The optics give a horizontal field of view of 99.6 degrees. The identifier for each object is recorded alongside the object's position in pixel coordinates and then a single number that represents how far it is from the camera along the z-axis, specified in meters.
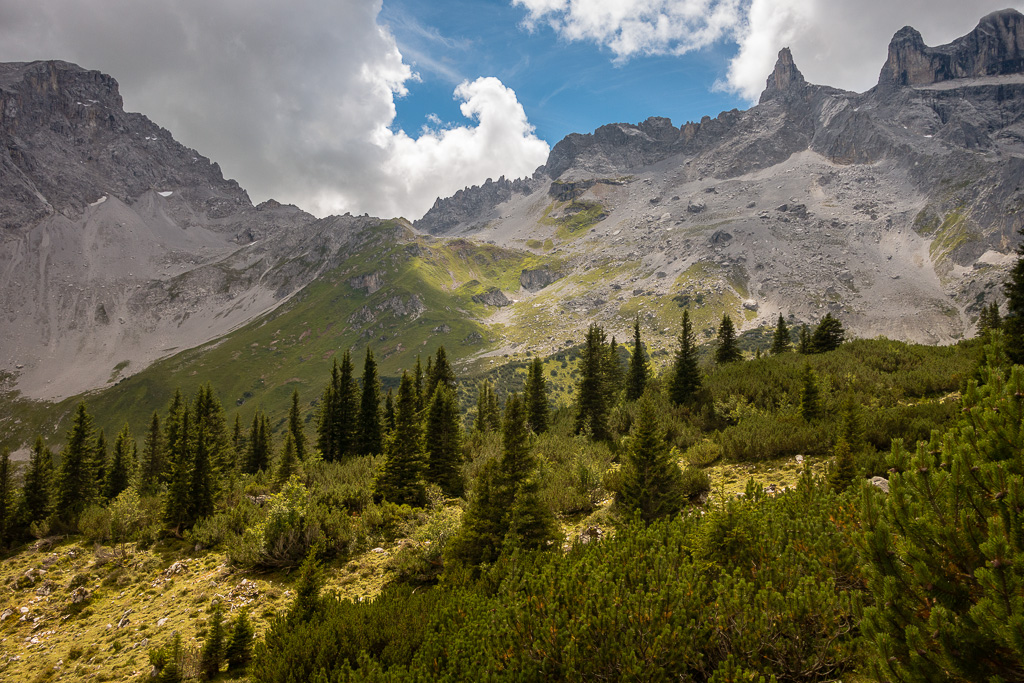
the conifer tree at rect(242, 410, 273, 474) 49.00
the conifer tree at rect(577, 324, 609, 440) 35.56
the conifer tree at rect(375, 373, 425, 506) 21.48
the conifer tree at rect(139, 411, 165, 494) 46.59
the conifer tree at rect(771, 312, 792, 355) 57.50
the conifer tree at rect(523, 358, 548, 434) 42.72
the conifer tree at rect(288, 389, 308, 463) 52.71
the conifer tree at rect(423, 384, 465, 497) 25.19
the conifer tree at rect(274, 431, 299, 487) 30.51
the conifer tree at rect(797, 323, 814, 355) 42.20
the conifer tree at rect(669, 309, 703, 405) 32.28
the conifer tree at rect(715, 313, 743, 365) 49.44
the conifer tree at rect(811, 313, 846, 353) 40.47
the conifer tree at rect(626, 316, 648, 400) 45.19
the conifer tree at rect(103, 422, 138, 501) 35.47
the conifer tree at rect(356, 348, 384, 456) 39.28
